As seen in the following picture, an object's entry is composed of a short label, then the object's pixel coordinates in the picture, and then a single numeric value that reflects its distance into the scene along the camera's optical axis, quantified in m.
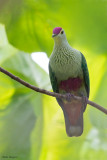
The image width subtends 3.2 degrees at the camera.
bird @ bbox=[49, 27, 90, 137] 3.73
